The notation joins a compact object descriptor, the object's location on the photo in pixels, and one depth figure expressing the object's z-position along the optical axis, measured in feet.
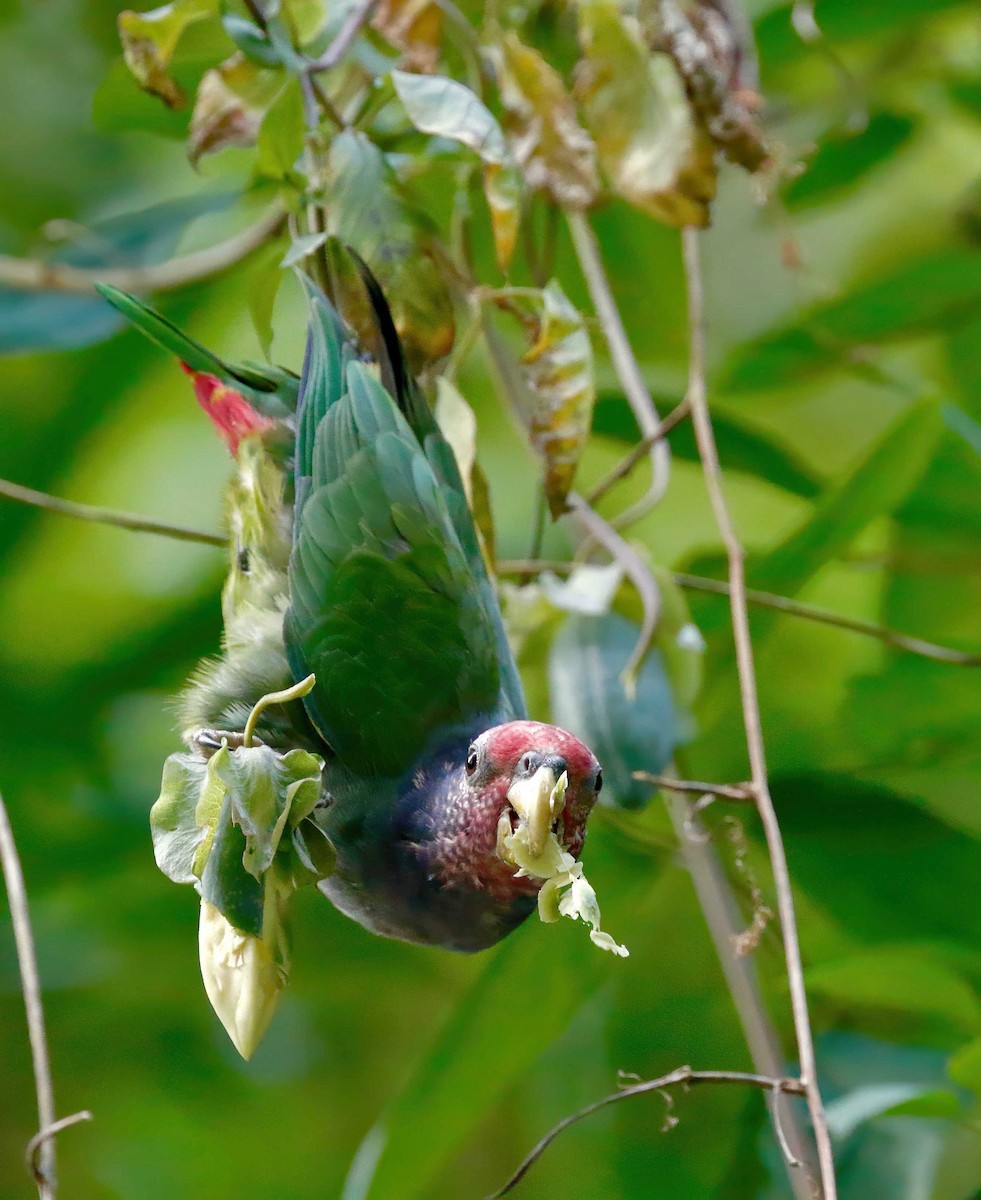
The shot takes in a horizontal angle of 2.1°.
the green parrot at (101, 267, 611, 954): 25.89
